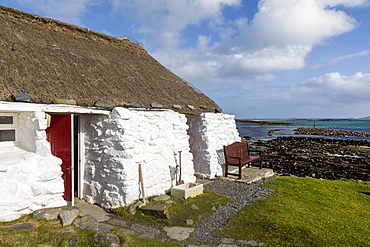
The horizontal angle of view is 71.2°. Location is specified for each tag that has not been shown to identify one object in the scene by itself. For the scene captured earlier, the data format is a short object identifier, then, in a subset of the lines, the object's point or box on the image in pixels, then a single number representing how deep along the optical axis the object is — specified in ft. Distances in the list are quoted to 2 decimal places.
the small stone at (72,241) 12.06
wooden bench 28.66
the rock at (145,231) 15.40
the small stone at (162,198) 20.91
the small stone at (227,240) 14.79
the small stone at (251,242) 14.31
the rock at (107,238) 12.57
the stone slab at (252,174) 28.37
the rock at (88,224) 13.85
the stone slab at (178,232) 15.55
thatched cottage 15.56
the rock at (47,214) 14.32
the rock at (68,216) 13.91
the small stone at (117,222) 16.90
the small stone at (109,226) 16.19
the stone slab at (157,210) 17.94
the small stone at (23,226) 12.89
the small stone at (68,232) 12.92
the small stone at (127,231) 15.41
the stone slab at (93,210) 18.33
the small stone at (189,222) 17.47
